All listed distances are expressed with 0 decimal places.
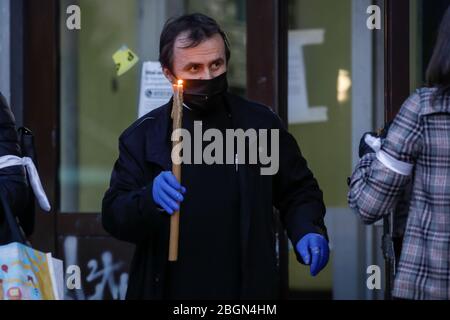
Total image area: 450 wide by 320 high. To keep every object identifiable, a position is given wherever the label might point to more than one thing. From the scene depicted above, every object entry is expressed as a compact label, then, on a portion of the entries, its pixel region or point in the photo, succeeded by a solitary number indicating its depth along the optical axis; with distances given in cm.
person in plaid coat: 568
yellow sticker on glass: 1048
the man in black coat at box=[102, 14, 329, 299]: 657
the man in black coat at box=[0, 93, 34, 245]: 670
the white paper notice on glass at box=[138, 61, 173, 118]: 1020
